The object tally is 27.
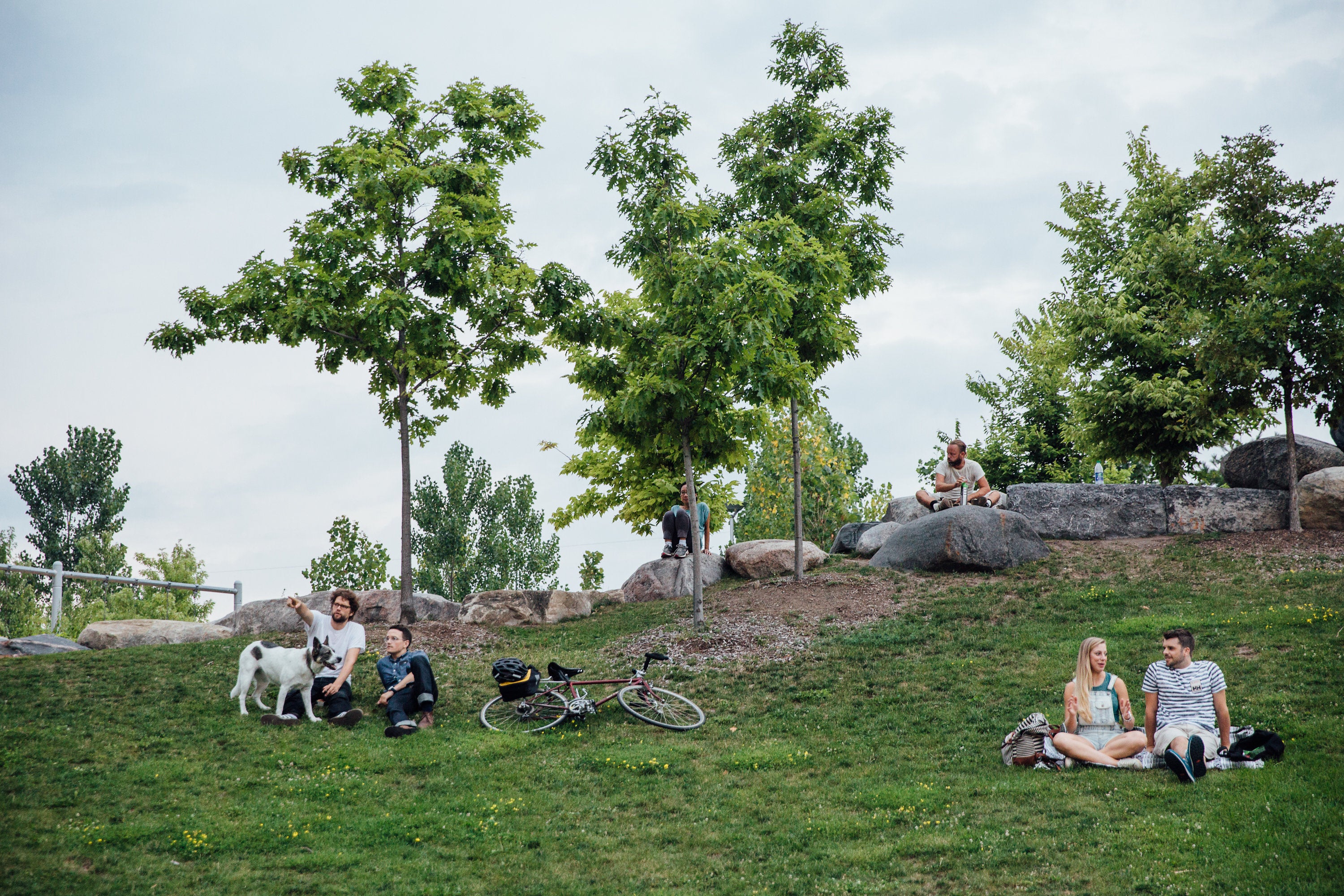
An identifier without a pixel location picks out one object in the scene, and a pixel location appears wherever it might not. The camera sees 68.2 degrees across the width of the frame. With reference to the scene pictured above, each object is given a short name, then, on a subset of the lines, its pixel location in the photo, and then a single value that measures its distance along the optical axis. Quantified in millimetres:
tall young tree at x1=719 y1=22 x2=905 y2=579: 21859
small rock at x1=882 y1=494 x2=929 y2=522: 28297
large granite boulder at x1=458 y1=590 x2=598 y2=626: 20562
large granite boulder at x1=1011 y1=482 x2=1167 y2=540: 23797
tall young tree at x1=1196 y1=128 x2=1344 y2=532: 20891
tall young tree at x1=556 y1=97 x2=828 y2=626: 17156
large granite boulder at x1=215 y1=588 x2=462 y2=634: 20594
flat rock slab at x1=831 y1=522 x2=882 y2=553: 26500
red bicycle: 13219
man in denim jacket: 12898
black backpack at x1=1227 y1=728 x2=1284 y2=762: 10008
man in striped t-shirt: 10000
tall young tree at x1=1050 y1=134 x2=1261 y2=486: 24859
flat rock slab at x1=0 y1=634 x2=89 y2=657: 18859
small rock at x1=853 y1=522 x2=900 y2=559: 25078
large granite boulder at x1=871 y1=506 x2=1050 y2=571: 21484
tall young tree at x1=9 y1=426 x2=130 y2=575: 53375
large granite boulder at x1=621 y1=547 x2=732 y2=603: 23391
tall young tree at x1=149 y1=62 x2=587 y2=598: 19688
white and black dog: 12820
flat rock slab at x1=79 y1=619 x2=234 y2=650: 20141
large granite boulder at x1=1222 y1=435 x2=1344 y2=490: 23688
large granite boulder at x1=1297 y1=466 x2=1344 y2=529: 21969
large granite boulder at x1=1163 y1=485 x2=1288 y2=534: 22750
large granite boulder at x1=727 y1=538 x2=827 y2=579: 23891
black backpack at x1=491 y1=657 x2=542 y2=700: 13312
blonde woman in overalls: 10672
